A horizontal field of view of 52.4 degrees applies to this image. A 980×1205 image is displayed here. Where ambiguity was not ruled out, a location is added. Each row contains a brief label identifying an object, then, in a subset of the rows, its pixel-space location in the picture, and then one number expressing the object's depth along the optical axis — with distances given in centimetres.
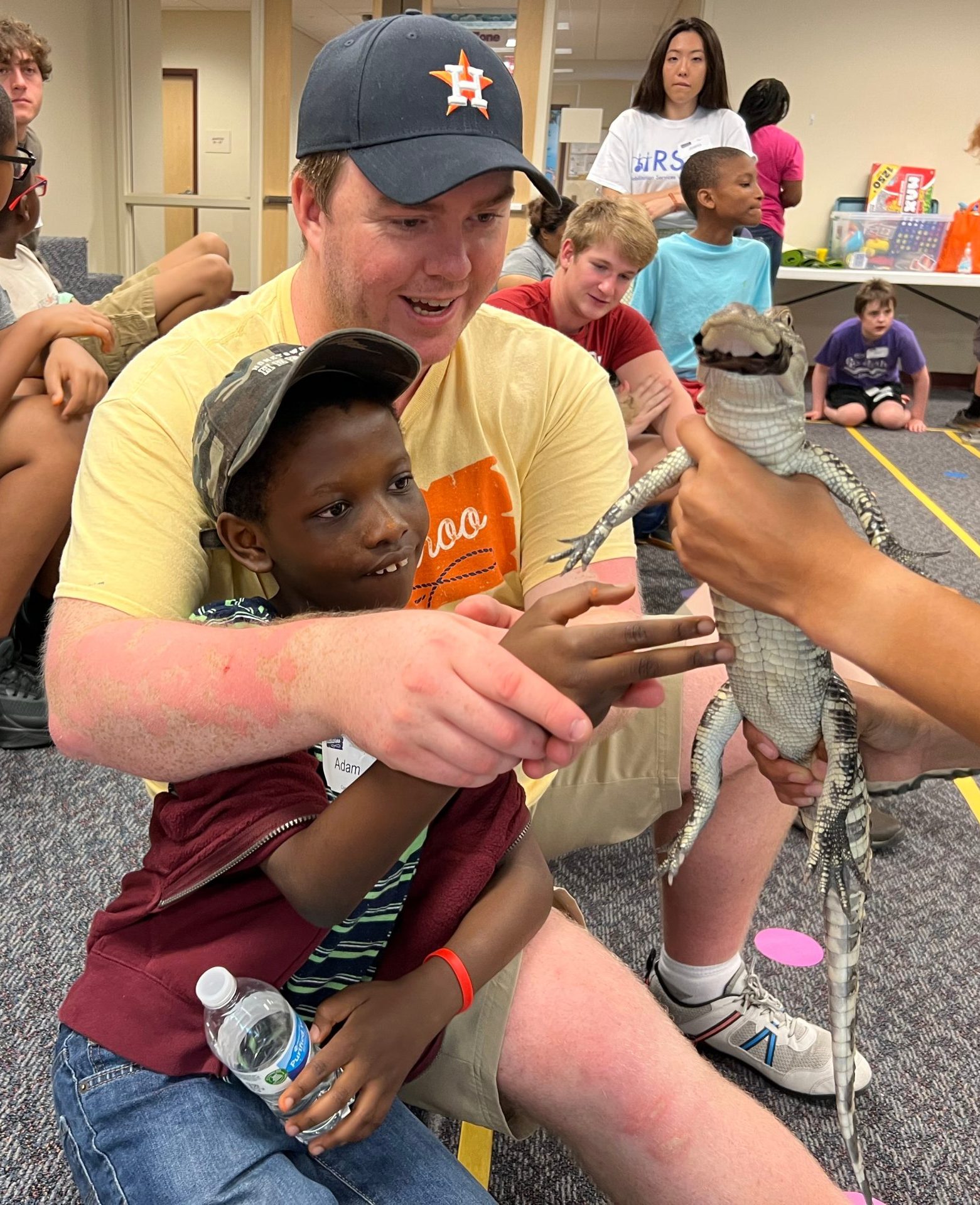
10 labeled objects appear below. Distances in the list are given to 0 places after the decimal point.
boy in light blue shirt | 366
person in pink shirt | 575
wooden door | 964
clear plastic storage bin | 801
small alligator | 79
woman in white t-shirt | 429
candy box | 818
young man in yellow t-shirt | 80
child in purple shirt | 698
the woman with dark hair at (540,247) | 445
